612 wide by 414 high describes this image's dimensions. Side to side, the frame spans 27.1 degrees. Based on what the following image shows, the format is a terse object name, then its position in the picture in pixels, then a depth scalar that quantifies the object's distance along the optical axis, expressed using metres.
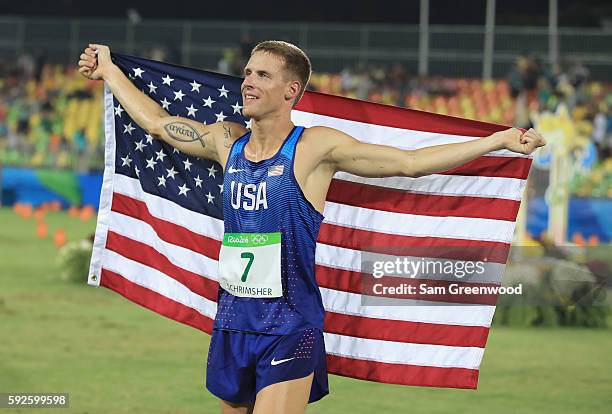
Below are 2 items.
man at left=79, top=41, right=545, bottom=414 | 5.40
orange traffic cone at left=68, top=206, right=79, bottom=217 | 25.84
